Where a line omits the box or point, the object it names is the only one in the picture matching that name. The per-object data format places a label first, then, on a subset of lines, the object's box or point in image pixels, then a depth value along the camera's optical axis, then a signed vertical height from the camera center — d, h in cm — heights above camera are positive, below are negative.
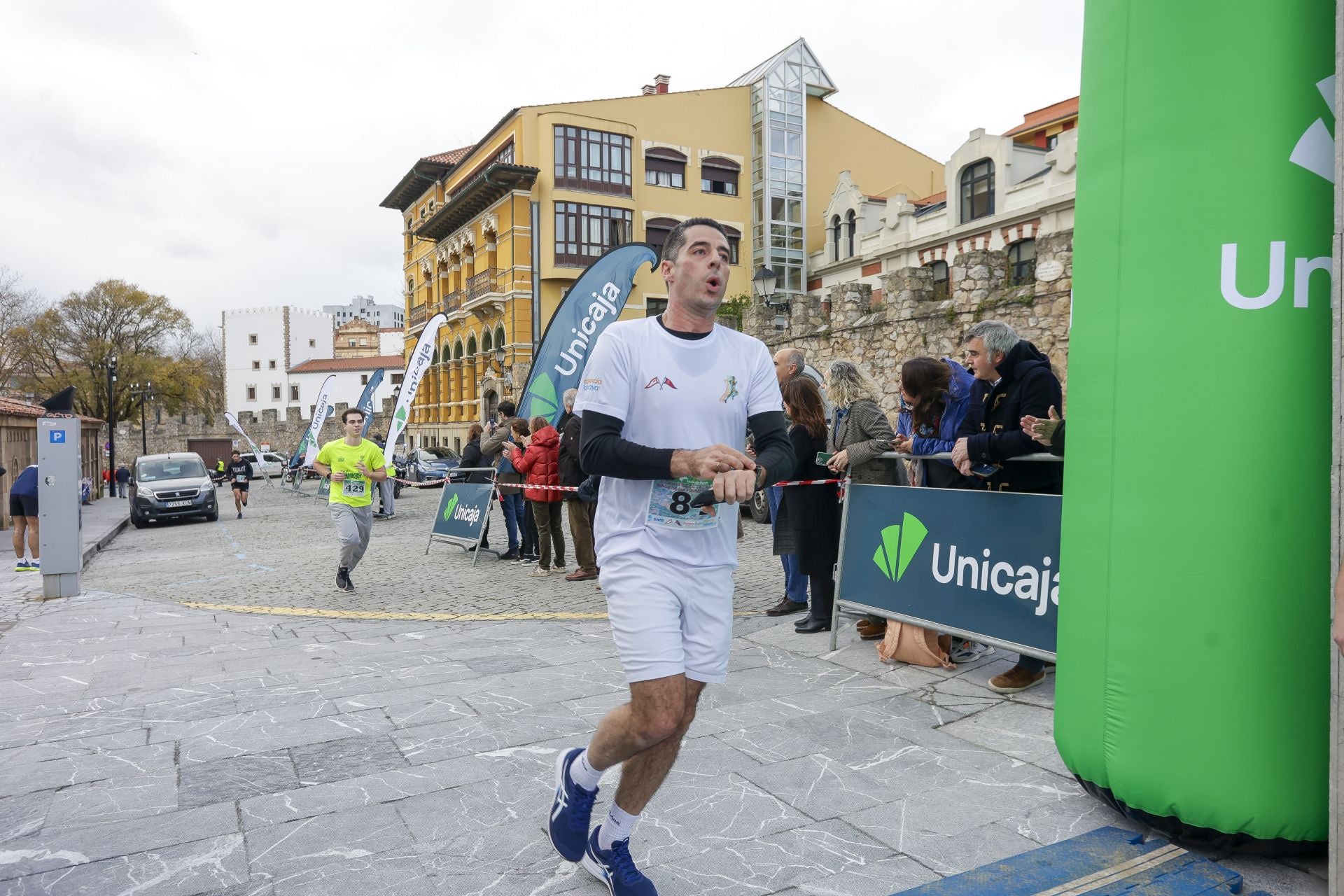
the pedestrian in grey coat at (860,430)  617 -2
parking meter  920 -82
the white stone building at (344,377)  8375 +445
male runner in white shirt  258 -27
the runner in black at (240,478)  2162 -126
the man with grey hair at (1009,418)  466 +5
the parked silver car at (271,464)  4639 -202
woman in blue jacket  586 +11
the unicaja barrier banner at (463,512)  1147 -113
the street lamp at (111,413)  3947 +50
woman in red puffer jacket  1024 -60
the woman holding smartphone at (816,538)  645 -78
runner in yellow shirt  912 -57
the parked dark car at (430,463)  2997 -126
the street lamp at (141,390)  5150 +188
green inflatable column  267 +6
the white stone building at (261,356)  8862 +655
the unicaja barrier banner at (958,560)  441 -70
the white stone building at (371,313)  14125 +1728
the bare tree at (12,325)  4647 +496
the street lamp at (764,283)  1981 +315
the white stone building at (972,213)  2506 +669
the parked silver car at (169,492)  2059 -153
